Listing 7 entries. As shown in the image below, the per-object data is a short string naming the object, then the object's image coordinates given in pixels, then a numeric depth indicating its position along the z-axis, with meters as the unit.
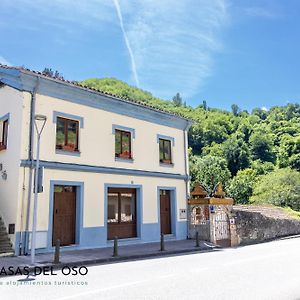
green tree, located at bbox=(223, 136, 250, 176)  73.19
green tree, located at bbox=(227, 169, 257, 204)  50.16
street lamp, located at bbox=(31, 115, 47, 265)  10.77
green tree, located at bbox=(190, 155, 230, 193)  54.91
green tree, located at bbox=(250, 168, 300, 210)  37.11
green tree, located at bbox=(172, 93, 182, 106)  125.25
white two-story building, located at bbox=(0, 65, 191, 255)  14.04
